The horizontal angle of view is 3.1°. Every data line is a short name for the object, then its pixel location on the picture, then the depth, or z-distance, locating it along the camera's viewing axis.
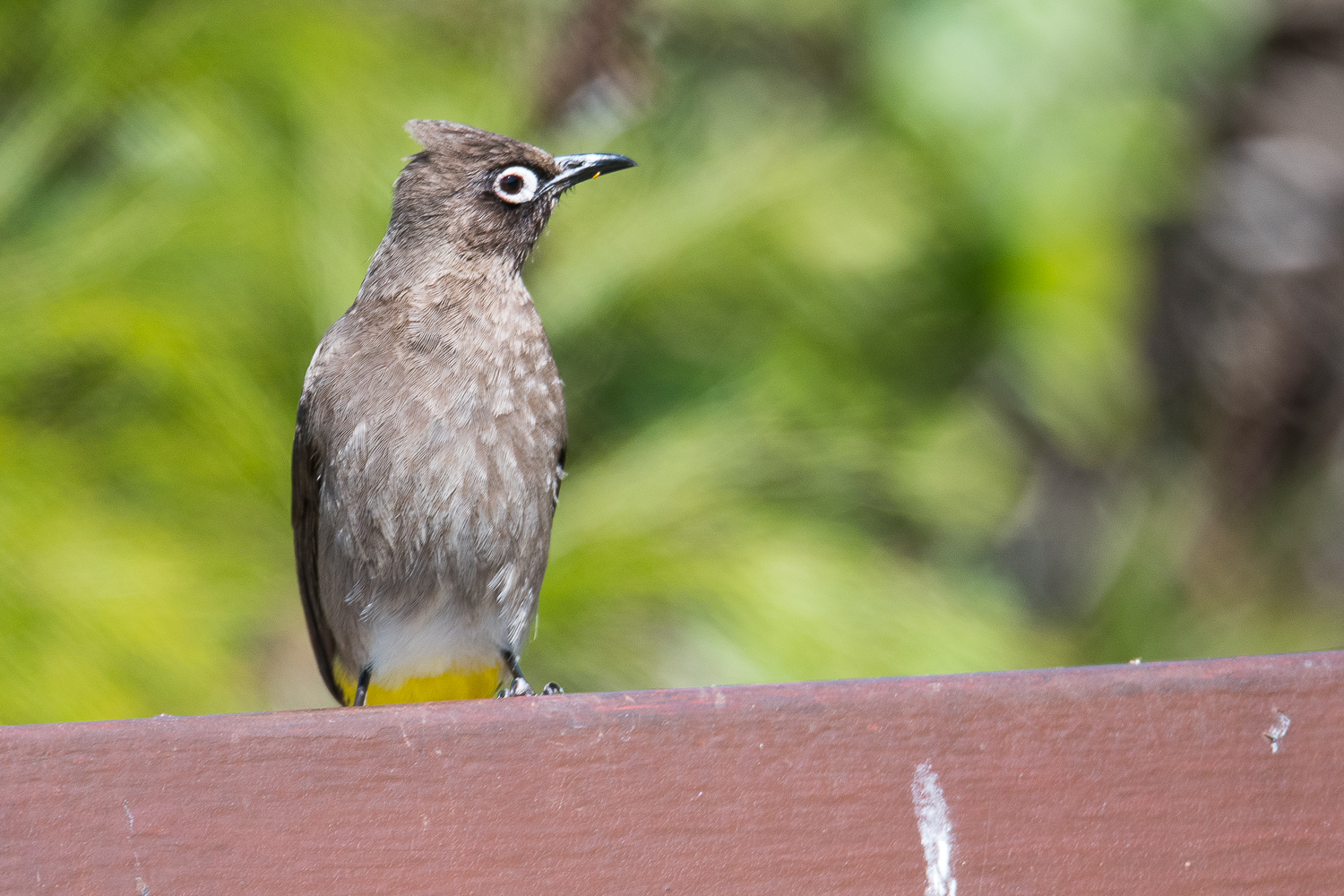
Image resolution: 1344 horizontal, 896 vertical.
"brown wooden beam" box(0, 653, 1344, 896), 4.55
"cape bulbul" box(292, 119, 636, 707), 4.67
